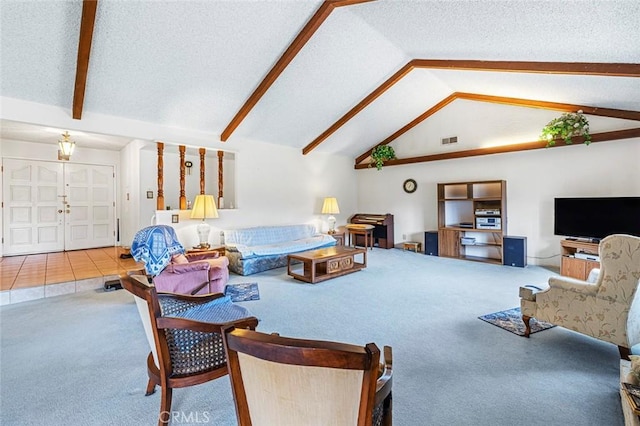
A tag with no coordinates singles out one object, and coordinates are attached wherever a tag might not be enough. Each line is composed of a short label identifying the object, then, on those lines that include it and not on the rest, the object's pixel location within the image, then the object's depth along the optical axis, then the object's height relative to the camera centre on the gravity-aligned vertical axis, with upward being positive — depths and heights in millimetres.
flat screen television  4320 -38
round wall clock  7598 +757
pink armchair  3275 -630
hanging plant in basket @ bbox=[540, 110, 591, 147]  4871 +1461
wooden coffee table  4614 -841
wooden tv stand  4400 -722
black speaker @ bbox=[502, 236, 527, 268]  5484 -703
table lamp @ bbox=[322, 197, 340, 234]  7402 +164
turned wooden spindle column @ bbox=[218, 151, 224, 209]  5961 +735
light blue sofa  5223 -604
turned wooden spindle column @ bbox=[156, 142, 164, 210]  5176 +641
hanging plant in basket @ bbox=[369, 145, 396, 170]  7845 +1619
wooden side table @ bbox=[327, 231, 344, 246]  7337 -572
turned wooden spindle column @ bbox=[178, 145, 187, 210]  5379 +692
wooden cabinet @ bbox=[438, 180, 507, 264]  5965 -115
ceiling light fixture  4737 +1106
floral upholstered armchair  2096 -676
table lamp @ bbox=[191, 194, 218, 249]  5172 +68
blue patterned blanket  3250 -383
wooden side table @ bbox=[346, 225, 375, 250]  7527 -428
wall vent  6785 +1743
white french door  5871 +194
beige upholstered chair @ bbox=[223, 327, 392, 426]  762 -473
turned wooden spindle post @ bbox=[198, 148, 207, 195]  5691 +973
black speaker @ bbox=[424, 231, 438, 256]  6801 -673
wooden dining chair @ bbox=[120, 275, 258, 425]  1479 -743
